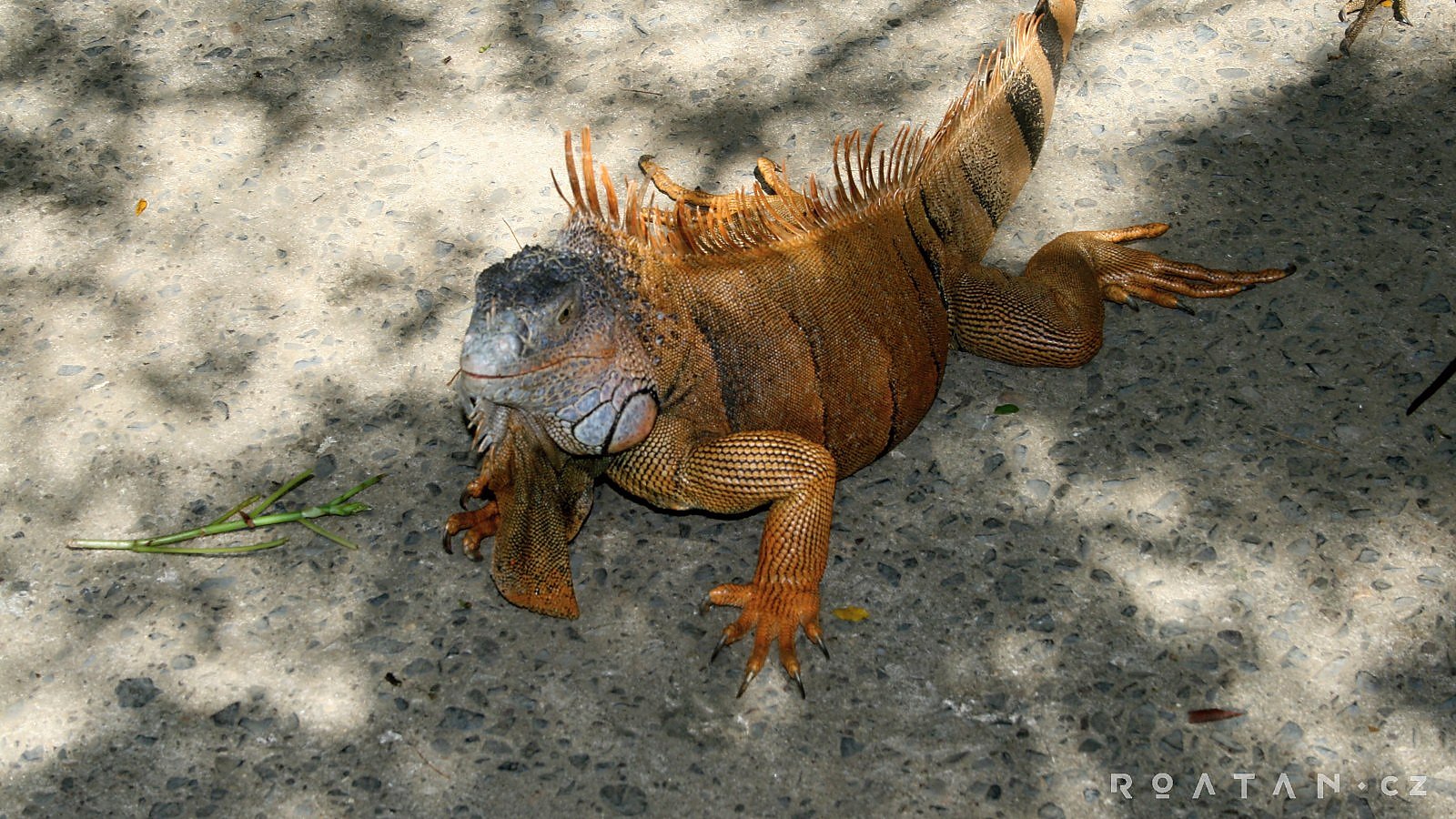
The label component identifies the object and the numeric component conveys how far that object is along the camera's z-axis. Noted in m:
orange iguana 2.56
